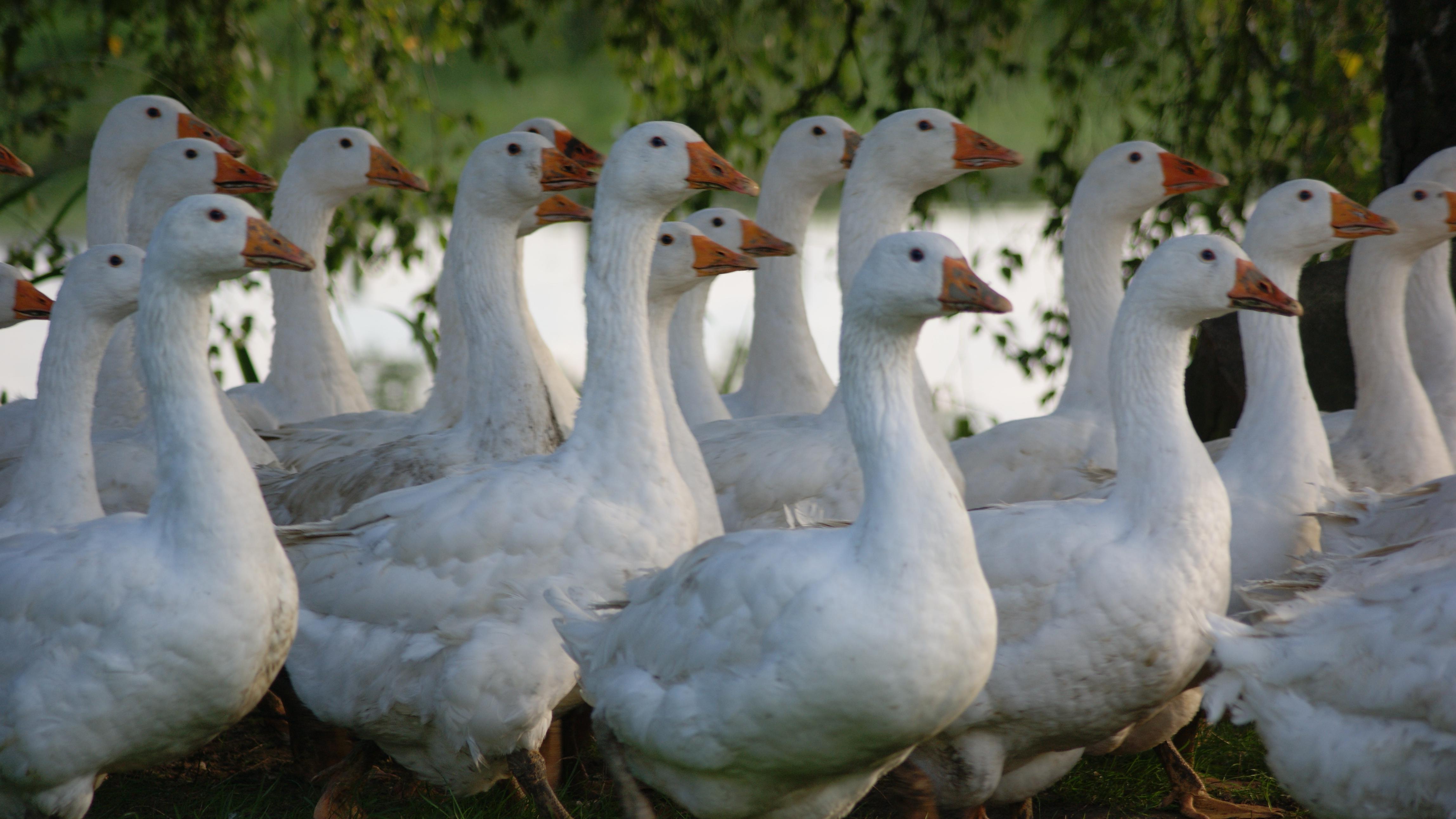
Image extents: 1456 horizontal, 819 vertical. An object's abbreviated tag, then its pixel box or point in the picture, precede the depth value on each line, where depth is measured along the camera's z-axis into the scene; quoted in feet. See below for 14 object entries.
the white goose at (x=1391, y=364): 37.24
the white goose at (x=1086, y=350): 39.37
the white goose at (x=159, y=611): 24.17
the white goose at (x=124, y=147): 43.27
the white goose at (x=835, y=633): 21.71
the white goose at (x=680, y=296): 32.24
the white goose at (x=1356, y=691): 24.36
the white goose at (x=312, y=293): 44.29
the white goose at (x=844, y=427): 35.73
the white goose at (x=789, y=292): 45.44
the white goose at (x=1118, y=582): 26.18
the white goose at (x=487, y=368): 35.06
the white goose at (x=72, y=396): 29.01
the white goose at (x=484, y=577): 27.43
